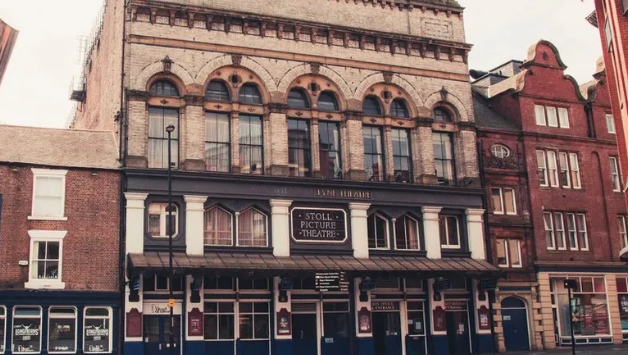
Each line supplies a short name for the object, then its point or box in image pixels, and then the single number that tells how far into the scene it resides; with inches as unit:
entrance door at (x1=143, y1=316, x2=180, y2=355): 1269.7
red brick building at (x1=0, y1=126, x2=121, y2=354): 1212.1
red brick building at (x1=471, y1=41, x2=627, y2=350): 1598.2
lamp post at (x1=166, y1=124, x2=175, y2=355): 1102.2
